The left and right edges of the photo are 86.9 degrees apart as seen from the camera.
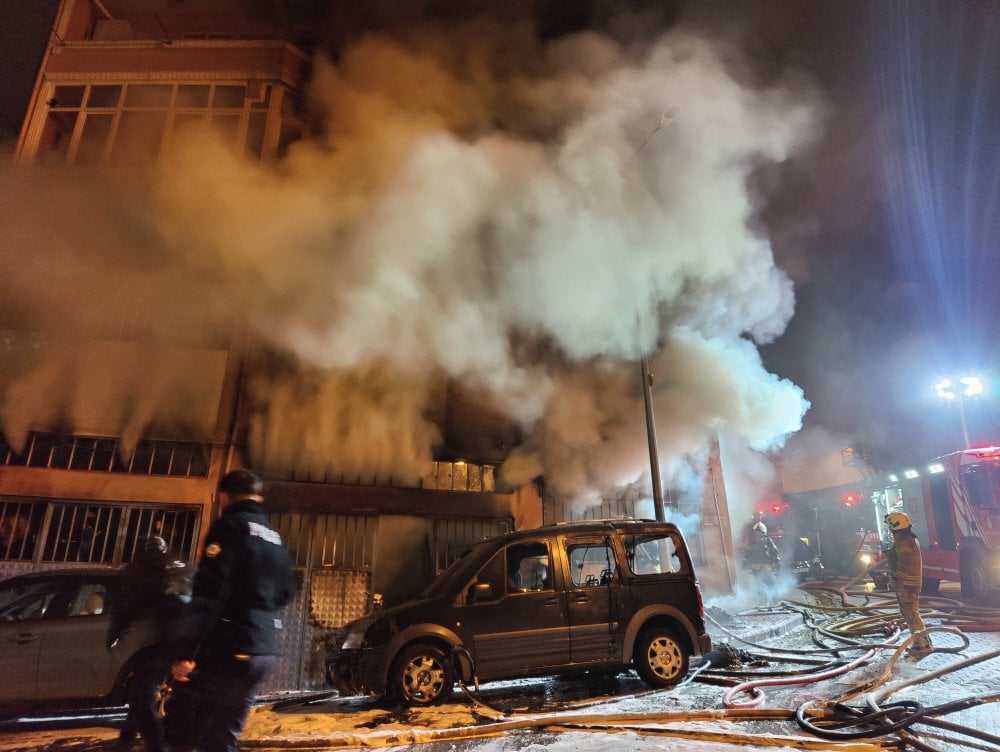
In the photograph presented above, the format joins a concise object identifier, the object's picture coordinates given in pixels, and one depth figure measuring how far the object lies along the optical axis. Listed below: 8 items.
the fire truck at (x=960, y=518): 10.54
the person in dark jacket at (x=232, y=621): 2.73
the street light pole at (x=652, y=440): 8.27
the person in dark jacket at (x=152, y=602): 3.89
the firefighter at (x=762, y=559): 13.66
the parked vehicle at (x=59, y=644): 5.02
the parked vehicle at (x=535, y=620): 5.48
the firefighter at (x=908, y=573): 7.23
